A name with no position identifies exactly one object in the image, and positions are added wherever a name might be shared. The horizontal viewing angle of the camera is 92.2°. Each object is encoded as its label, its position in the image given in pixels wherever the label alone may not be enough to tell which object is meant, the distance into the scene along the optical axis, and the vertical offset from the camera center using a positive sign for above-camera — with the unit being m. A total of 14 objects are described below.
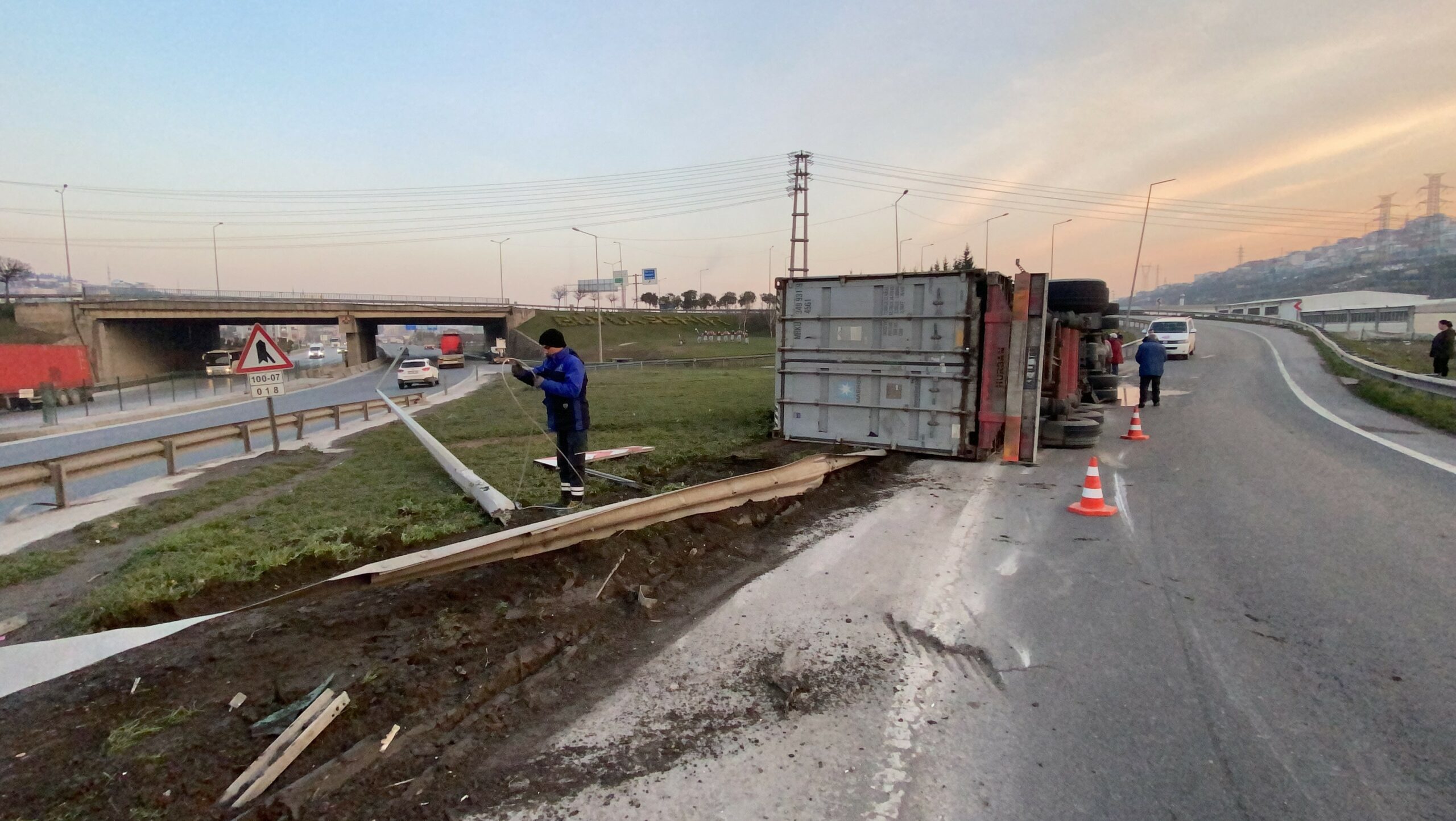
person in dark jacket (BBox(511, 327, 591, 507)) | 7.35 -0.91
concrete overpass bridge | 47.75 +0.15
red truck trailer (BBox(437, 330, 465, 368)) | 46.06 -2.24
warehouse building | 41.12 +0.30
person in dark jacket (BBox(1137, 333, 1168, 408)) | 15.37 -0.90
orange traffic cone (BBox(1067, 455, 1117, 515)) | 7.06 -1.82
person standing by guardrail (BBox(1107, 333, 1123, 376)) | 17.64 -0.76
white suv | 36.59 -2.84
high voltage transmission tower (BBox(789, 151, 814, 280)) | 44.03 +8.19
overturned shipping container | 9.48 -0.54
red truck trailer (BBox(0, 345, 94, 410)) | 25.14 -2.11
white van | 26.77 -0.48
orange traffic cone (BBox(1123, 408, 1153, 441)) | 11.79 -1.88
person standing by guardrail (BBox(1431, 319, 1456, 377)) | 15.84 -0.62
